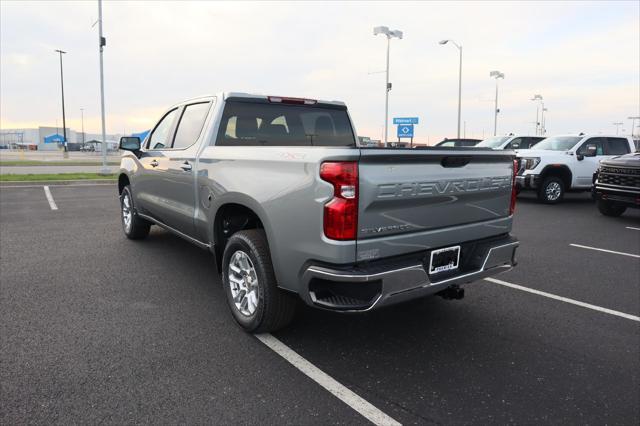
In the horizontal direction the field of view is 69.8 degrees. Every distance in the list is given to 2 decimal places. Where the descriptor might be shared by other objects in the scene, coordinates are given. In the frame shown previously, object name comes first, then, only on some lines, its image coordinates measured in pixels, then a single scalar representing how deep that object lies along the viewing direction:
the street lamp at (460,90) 34.88
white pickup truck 12.47
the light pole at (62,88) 44.95
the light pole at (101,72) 17.86
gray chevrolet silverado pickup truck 2.75
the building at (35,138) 94.69
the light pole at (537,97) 58.19
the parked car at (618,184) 9.29
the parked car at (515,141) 16.05
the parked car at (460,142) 18.25
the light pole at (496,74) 42.25
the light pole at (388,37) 30.70
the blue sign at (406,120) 29.98
